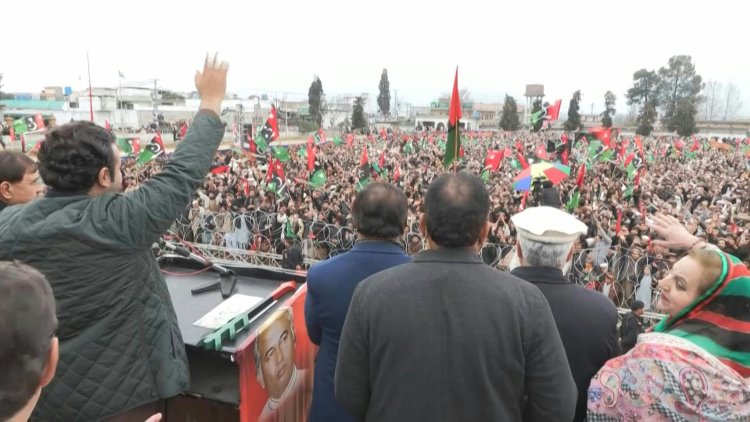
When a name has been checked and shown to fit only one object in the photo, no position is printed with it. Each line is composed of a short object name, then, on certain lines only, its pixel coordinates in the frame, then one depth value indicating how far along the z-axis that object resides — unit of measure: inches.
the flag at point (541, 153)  645.9
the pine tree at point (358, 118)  2394.2
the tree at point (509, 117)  2497.5
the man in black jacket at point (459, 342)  62.2
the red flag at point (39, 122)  761.3
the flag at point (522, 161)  639.8
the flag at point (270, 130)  631.8
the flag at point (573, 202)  437.4
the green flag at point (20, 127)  690.8
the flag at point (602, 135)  711.7
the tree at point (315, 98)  2630.4
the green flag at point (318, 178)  500.1
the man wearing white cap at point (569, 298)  84.1
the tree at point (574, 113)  2204.7
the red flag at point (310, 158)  589.3
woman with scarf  68.1
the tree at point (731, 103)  4650.1
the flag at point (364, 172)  489.1
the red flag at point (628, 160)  637.9
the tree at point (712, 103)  4505.4
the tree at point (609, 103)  2483.8
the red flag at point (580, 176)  480.6
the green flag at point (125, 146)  722.3
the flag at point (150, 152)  564.7
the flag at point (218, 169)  629.3
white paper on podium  93.0
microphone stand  108.5
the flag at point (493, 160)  616.4
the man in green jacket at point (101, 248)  64.7
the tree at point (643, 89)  2723.9
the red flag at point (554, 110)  887.1
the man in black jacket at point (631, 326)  210.7
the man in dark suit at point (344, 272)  87.2
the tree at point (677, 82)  2696.9
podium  85.7
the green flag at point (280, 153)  656.0
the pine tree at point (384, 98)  3681.1
